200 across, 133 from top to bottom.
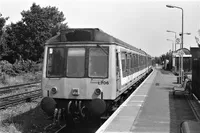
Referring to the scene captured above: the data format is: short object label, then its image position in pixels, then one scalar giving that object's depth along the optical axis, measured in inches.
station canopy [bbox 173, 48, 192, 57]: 692.1
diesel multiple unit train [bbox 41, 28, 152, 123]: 339.3
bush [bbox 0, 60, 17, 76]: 1129.5
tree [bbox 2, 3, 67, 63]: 1592.0
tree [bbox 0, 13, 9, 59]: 1141.5
